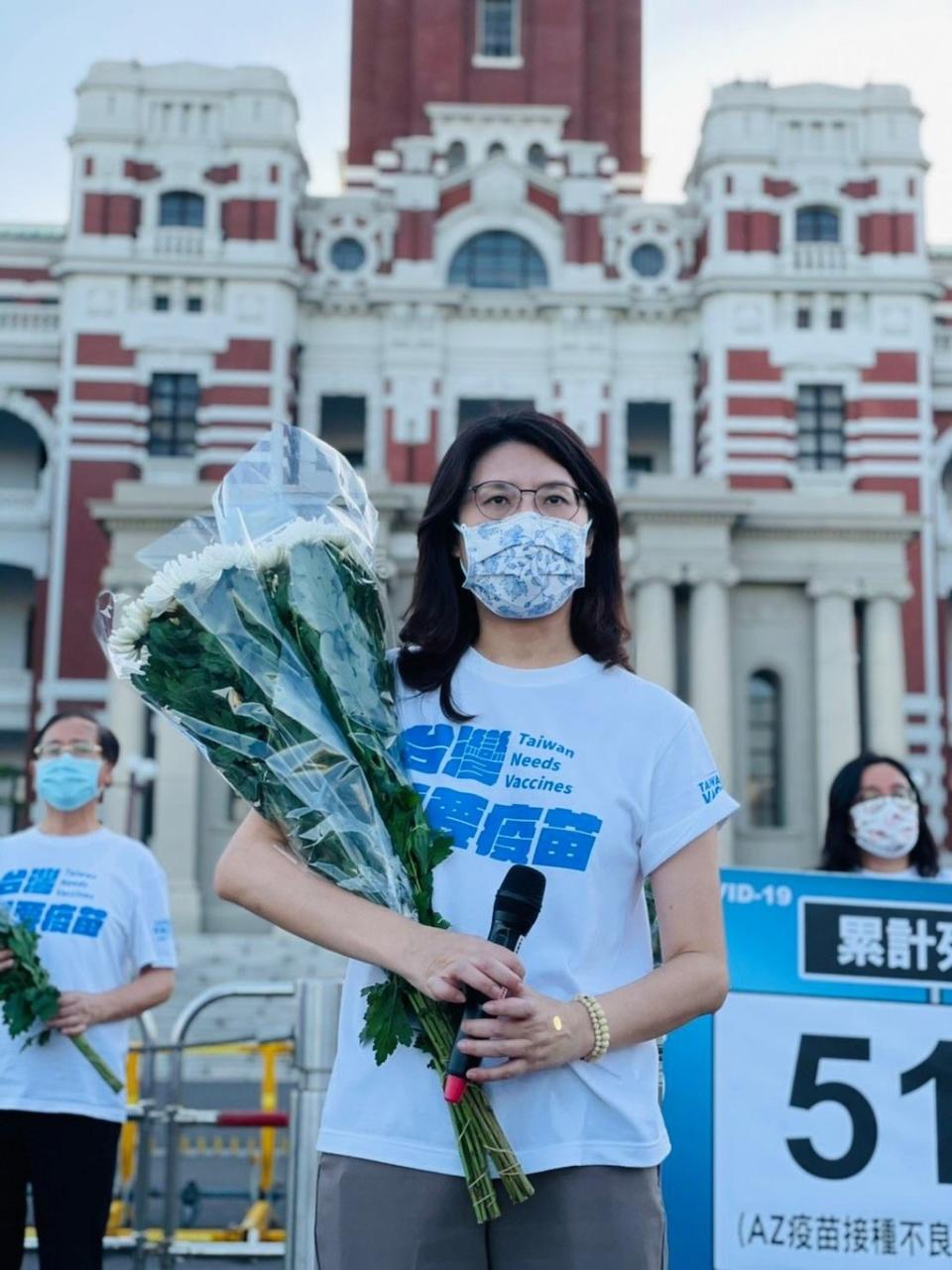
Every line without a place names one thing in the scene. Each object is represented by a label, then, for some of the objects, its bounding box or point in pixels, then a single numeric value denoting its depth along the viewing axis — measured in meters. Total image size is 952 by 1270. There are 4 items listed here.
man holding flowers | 4.73
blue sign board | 4.62
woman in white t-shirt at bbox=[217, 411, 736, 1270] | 2.53
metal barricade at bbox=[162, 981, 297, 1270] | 7.13
